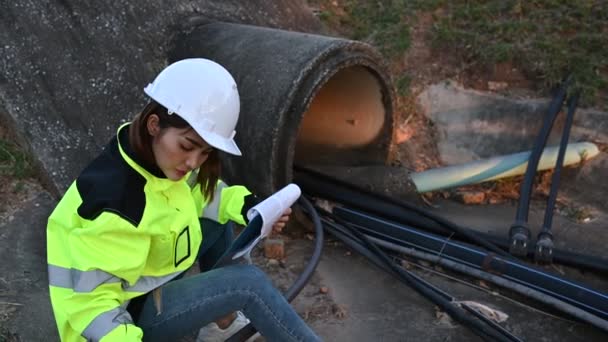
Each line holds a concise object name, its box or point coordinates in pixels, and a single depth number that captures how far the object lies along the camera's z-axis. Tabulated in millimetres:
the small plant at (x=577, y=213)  4152
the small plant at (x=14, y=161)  3369
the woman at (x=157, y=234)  1670
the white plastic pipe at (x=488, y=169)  4340
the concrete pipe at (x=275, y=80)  3275
